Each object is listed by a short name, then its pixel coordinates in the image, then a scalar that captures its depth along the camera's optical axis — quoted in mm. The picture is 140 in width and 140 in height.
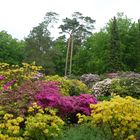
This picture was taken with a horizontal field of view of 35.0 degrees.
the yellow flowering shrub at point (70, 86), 8129
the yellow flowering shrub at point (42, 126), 4230
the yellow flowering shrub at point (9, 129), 3793
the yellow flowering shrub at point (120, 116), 4464
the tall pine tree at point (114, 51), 22630
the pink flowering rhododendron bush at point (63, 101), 5223
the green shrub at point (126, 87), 8990
